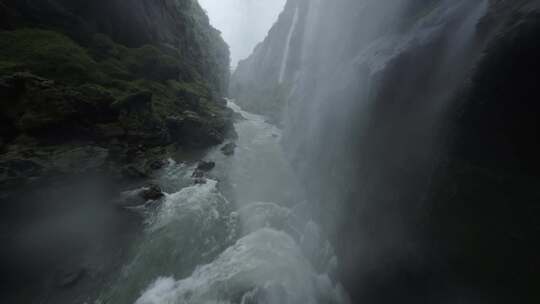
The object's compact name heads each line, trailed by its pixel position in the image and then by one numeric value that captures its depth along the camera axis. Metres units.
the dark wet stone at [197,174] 18.69
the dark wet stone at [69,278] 8.27
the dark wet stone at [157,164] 19.08
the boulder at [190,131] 26.98
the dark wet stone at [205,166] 20.62
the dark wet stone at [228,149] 25.84
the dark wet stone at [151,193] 14.12
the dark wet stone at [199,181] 17.62
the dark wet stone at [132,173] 16.06
